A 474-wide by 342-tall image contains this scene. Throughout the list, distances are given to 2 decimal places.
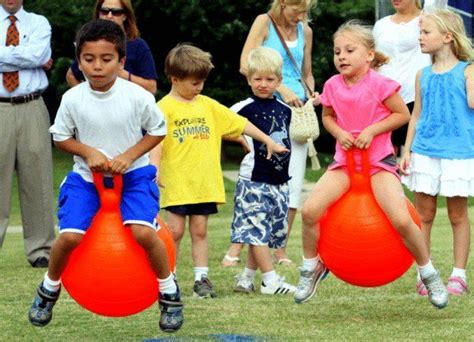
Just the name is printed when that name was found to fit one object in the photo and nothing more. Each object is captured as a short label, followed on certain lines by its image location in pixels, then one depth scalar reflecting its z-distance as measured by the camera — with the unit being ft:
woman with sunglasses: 70.59
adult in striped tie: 76.28
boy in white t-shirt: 48.47
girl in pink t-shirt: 53.16
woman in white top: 69.77
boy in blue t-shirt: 63.10
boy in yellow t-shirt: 60.95
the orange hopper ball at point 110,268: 48.24
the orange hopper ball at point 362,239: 52.54
